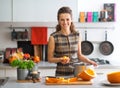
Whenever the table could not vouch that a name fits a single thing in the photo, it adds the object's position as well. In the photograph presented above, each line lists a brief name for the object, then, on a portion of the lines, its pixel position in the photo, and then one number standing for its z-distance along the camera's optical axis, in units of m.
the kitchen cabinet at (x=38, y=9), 3.64
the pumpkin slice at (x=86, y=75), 1.82
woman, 2.31
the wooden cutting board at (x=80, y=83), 1.76
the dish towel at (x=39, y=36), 3.88
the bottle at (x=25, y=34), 3.88
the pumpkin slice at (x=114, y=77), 1.75
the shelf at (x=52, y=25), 3.90
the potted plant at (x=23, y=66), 1.94
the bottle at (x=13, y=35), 3.88
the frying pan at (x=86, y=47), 3.95
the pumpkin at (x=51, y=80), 1.80
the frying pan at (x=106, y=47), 3.96
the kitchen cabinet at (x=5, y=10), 3.61
